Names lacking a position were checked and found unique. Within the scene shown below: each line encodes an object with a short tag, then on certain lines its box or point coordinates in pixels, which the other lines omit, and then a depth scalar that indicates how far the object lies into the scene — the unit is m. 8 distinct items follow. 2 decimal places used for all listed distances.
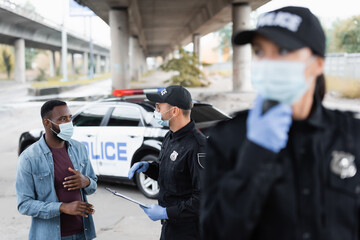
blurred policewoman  1.44
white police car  7.53
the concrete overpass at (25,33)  43.66
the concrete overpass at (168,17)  26.22
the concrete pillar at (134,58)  52.80
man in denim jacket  3.23
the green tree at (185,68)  30.88
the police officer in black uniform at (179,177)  3.24
